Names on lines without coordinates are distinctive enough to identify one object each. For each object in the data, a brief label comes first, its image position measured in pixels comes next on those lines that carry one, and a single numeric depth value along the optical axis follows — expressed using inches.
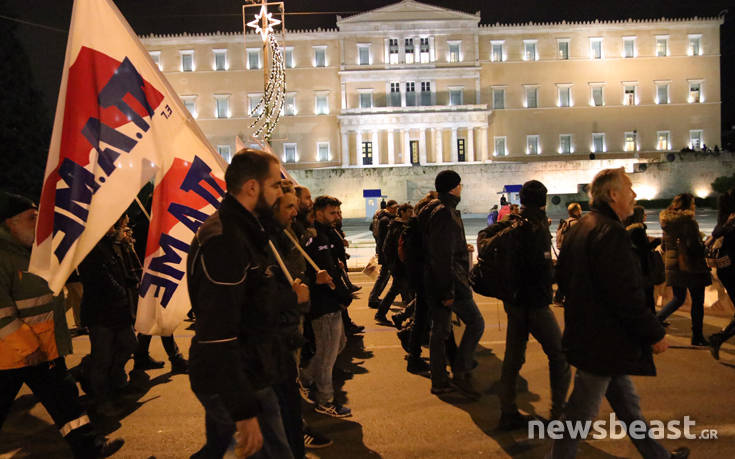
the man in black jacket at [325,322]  168.6
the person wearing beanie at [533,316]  154.0
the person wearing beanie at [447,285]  178.4
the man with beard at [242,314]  79.3
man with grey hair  107.1
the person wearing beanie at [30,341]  127.7
